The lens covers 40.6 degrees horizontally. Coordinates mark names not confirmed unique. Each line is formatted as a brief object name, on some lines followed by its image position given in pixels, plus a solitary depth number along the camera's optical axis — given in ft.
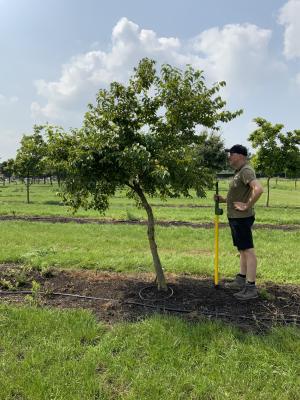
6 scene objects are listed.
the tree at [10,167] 95.97
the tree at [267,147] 79.05
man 18.53
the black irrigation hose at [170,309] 16.19
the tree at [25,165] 87.81
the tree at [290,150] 79.87
